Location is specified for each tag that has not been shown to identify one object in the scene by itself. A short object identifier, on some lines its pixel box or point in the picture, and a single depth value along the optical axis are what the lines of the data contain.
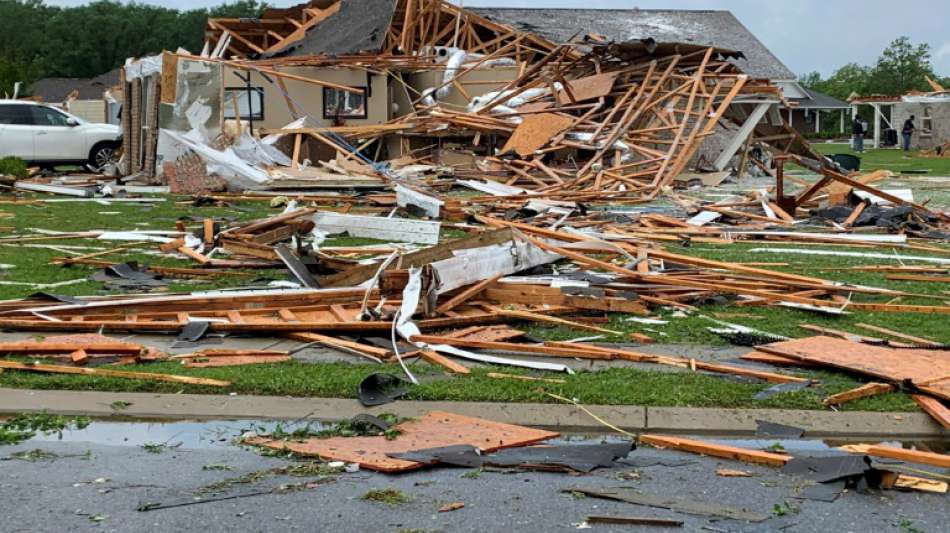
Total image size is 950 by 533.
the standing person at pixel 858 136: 53.25
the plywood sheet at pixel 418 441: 5.76
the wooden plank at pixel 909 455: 5.66
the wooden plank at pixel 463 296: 8.94
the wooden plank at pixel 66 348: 7.74
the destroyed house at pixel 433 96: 24.52
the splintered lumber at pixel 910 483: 5.30
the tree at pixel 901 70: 86.12
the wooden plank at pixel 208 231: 12.98
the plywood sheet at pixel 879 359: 7.06
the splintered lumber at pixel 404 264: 9.62
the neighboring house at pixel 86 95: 55.38
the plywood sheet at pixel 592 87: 26.92
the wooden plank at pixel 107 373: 7.15
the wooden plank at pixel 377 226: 14.30
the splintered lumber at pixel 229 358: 7.70
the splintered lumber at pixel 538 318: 8.94
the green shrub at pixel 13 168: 25.06
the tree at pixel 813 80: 107.32
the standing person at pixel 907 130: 55.12
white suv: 28.72
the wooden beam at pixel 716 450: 5.78
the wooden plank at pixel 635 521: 4.78
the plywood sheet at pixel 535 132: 26.00
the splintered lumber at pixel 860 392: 6.79
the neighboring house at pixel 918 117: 54.66
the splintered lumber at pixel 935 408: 6.43
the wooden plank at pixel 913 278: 11.46
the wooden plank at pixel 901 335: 8.30
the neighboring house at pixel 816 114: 65.56
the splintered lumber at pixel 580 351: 7.67
